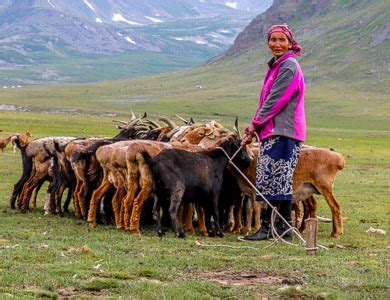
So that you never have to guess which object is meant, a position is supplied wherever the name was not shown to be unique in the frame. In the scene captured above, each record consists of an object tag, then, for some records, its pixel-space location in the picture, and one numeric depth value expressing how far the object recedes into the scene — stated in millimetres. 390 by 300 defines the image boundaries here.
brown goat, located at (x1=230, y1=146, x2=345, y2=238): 14328
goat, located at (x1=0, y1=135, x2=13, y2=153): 28080
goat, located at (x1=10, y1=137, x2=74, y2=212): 17703
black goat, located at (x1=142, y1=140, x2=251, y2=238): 13562
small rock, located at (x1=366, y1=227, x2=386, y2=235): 14627
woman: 12688
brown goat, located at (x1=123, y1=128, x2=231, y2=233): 13852
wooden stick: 11234
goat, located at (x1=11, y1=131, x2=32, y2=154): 18539
